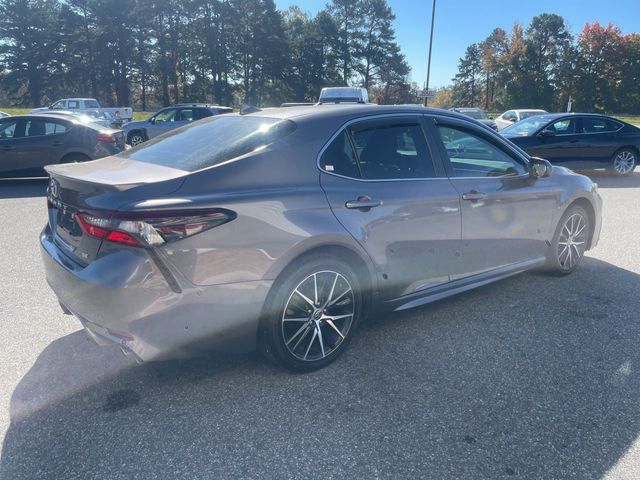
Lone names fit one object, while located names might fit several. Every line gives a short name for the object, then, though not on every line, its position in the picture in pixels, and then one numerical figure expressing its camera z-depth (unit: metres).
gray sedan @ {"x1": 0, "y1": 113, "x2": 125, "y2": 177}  10.04
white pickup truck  30.90
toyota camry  2.47
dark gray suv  17.77
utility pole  27.92
